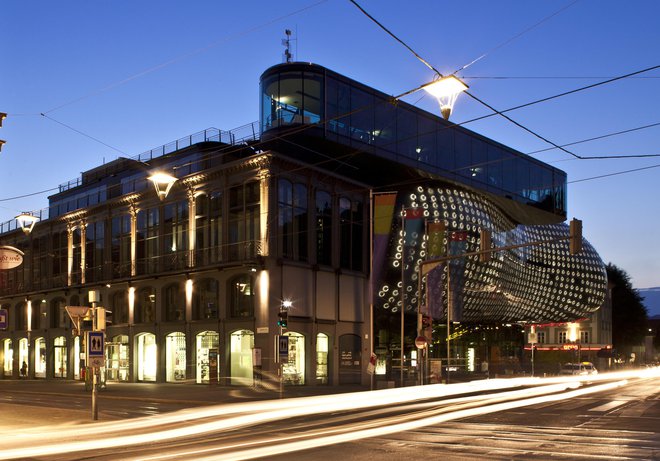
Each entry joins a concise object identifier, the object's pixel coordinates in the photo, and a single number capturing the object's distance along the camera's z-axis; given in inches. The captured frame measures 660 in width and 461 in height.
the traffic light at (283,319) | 1331.2
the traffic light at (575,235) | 1099.3
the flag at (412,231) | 2492.6
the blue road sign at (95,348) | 913.8
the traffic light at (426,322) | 1528.1
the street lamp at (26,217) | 1790.1
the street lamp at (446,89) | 614.2
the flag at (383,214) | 1625.2
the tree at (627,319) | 5216.5
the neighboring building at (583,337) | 5098.4
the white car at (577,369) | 2714.1
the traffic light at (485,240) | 1225.4
